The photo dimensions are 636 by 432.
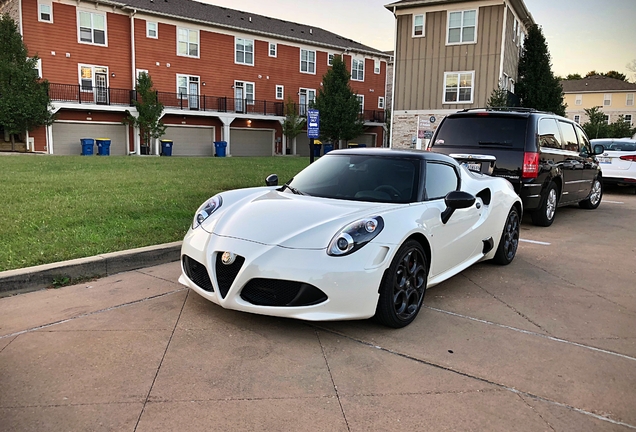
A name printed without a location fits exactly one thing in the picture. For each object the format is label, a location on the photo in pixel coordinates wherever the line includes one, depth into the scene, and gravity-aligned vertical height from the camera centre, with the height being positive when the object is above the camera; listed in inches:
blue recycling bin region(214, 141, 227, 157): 1374.3 -28.8
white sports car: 138.3 -30.5
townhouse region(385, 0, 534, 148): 971.9 +172.4
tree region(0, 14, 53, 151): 1029.2 +100.9
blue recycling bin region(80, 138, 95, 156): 1144.2 -25.4
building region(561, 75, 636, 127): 2458.2 +241.9
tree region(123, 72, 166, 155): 1224.2 +57.0
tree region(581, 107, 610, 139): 1471.5 +52.8
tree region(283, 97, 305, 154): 1513.3 +54.5
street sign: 481.4 +15.8
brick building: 1159.6 +190.0
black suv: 305.1 -3.8
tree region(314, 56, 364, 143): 1456.7 +108.7
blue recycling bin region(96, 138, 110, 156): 1162.3 -27.4
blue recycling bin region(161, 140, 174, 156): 1270.9 -27.0
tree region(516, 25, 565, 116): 1094.4 +142.9
